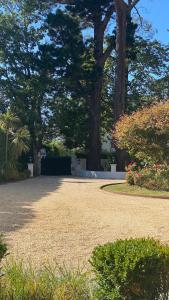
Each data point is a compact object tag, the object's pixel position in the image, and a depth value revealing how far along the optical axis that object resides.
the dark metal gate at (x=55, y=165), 27.68
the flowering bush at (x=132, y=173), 14.87
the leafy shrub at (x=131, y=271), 2.57
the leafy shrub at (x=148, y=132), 13.68
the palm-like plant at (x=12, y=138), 18.68
